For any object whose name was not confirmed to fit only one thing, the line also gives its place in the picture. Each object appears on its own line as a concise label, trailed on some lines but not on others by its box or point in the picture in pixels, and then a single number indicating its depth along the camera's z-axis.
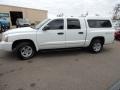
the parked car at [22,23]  12.84
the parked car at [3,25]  10.86
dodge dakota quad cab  3.60
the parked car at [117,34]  6.99
